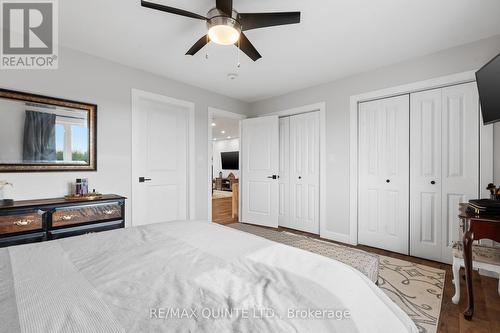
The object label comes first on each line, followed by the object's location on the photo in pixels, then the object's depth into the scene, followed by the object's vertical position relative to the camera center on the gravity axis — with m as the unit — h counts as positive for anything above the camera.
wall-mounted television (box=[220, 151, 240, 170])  10.27 +0.24
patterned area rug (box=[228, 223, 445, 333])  1.82 -1.12
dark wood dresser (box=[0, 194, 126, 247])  1.96 -0.50
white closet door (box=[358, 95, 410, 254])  3.02 -0.10
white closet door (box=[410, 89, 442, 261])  2.76 -0.10
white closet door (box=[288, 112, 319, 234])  3.91 -0.11
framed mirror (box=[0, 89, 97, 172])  2.28 +0.33
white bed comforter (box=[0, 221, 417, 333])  0.63 -0.42
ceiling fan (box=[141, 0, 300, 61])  1.68 +1.09
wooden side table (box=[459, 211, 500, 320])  1.69 -0.49
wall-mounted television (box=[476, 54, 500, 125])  1.93 +0.67
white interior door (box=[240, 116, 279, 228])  4.29 -0.08
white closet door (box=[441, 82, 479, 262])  2.52 +0.14
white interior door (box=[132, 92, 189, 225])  3.19 +0.07
